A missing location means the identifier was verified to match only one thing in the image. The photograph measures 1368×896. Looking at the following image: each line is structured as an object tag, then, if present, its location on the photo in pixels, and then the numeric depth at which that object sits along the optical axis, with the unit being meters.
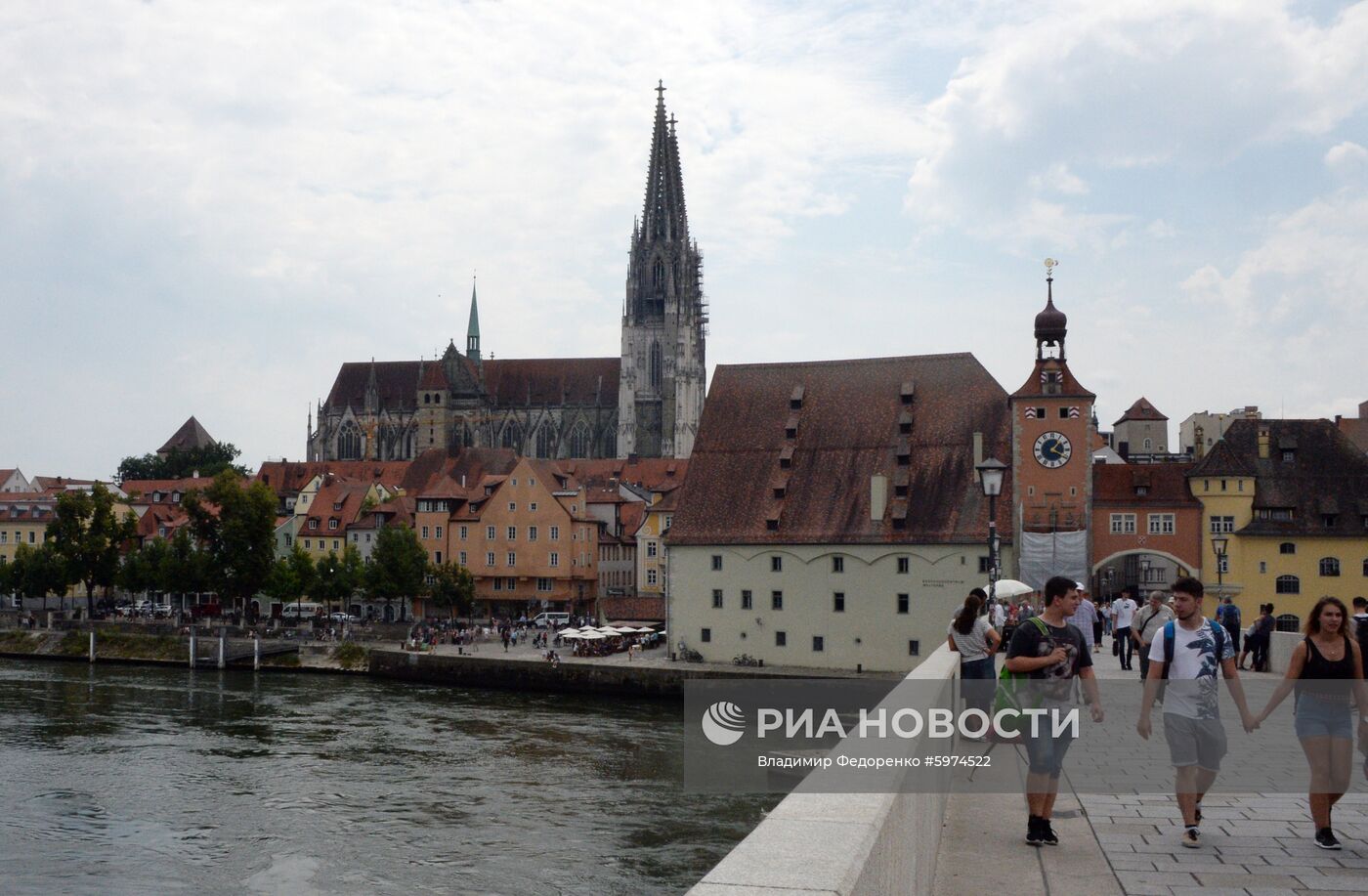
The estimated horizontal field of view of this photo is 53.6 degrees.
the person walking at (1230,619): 20.62
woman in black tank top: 8.34
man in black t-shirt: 7.98
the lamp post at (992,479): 21.08
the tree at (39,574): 80.44
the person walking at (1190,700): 8.29
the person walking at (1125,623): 22.47
